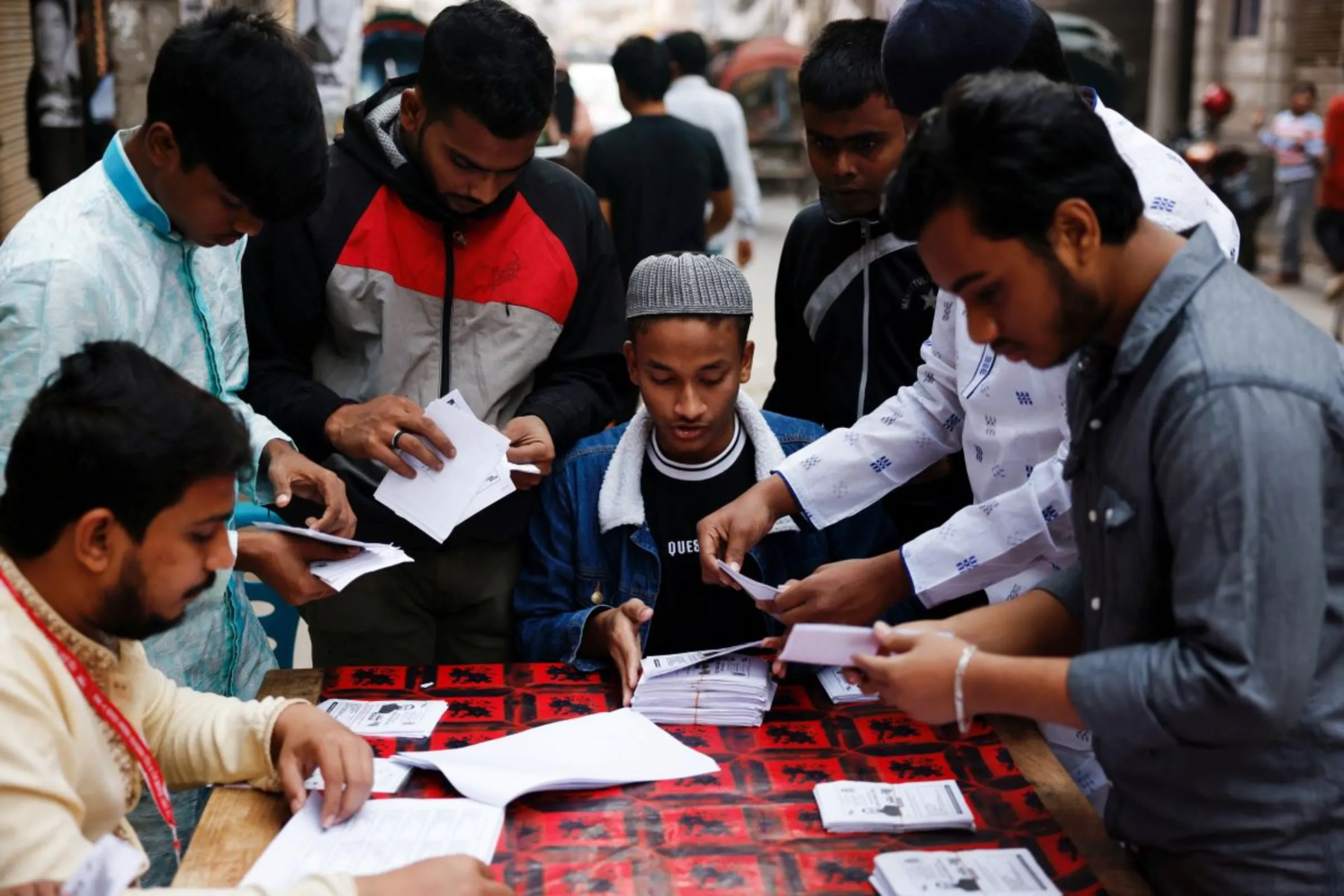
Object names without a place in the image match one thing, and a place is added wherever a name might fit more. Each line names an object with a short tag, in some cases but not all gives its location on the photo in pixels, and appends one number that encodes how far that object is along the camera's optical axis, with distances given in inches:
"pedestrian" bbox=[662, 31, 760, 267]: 307.0
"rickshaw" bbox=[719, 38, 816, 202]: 796.6
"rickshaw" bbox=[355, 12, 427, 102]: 406.6
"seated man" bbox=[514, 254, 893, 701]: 108.2
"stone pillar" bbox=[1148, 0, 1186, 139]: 736.3
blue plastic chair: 142.6
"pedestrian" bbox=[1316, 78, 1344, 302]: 439.8
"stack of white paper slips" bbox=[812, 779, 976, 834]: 76.9
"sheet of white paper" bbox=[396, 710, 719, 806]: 80.9
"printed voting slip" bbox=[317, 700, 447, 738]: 89.3
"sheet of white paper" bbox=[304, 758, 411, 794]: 81.4
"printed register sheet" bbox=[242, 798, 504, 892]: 72.2
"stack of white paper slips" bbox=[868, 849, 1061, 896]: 69.8
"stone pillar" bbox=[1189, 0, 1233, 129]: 674.2
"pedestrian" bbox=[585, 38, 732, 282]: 244.2
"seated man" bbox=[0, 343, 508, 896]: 63.7
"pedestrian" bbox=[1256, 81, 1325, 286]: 535.2
